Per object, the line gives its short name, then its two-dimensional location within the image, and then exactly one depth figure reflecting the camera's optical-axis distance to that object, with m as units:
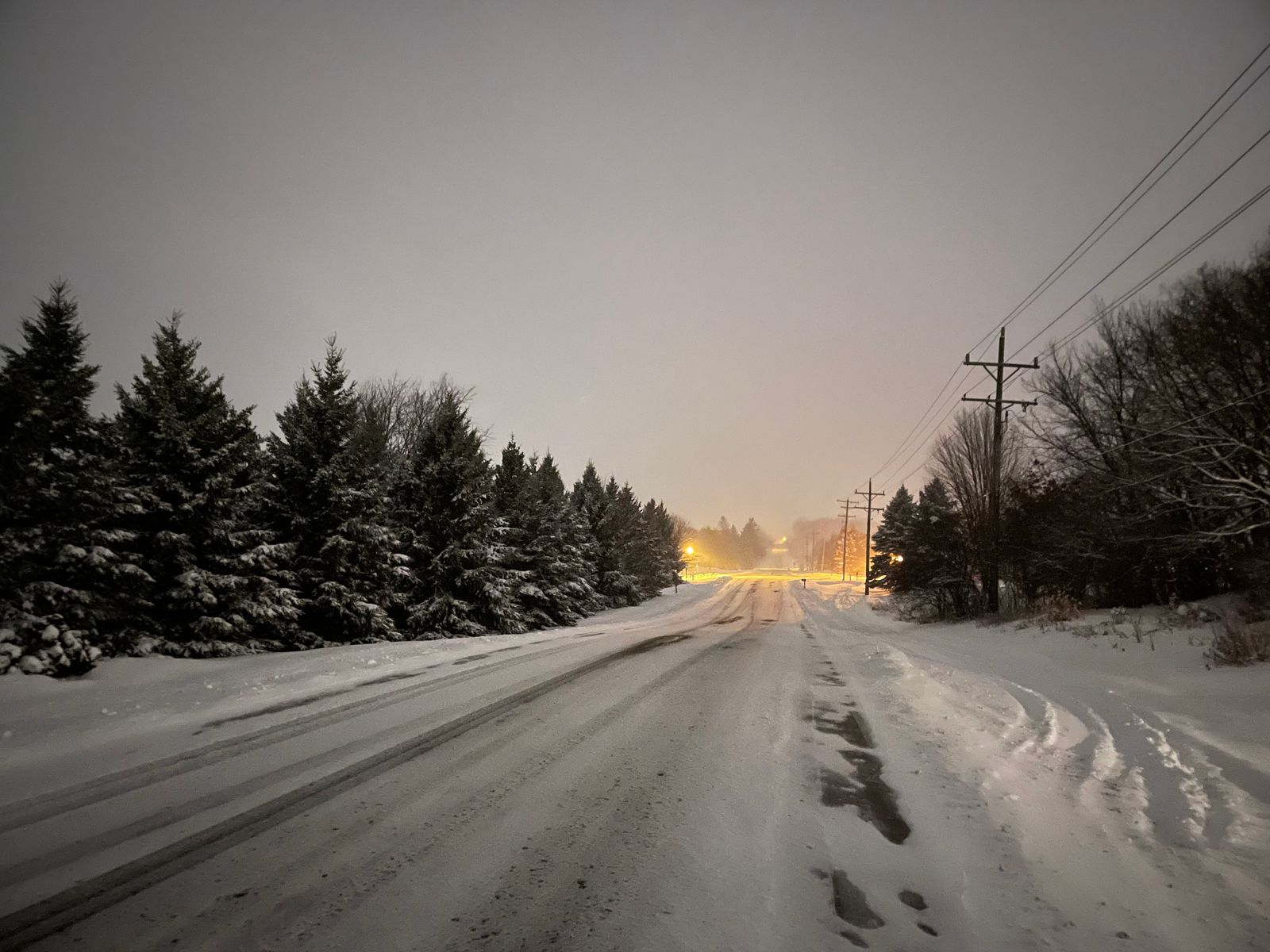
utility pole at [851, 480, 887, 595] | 49.13
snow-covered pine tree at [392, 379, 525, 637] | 16.58
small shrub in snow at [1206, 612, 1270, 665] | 7.13
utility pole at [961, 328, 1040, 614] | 16.11
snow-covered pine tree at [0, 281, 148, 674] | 8.03
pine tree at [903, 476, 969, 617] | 18.27
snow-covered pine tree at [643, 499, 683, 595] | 45.59
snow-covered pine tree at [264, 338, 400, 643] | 13.54
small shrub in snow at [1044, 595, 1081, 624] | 12.78
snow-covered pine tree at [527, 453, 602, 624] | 21.86
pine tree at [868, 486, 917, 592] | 37.03
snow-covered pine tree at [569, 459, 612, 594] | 30.34
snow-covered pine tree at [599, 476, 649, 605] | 32.22
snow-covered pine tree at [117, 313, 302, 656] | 10.73
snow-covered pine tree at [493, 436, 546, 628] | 20.11
